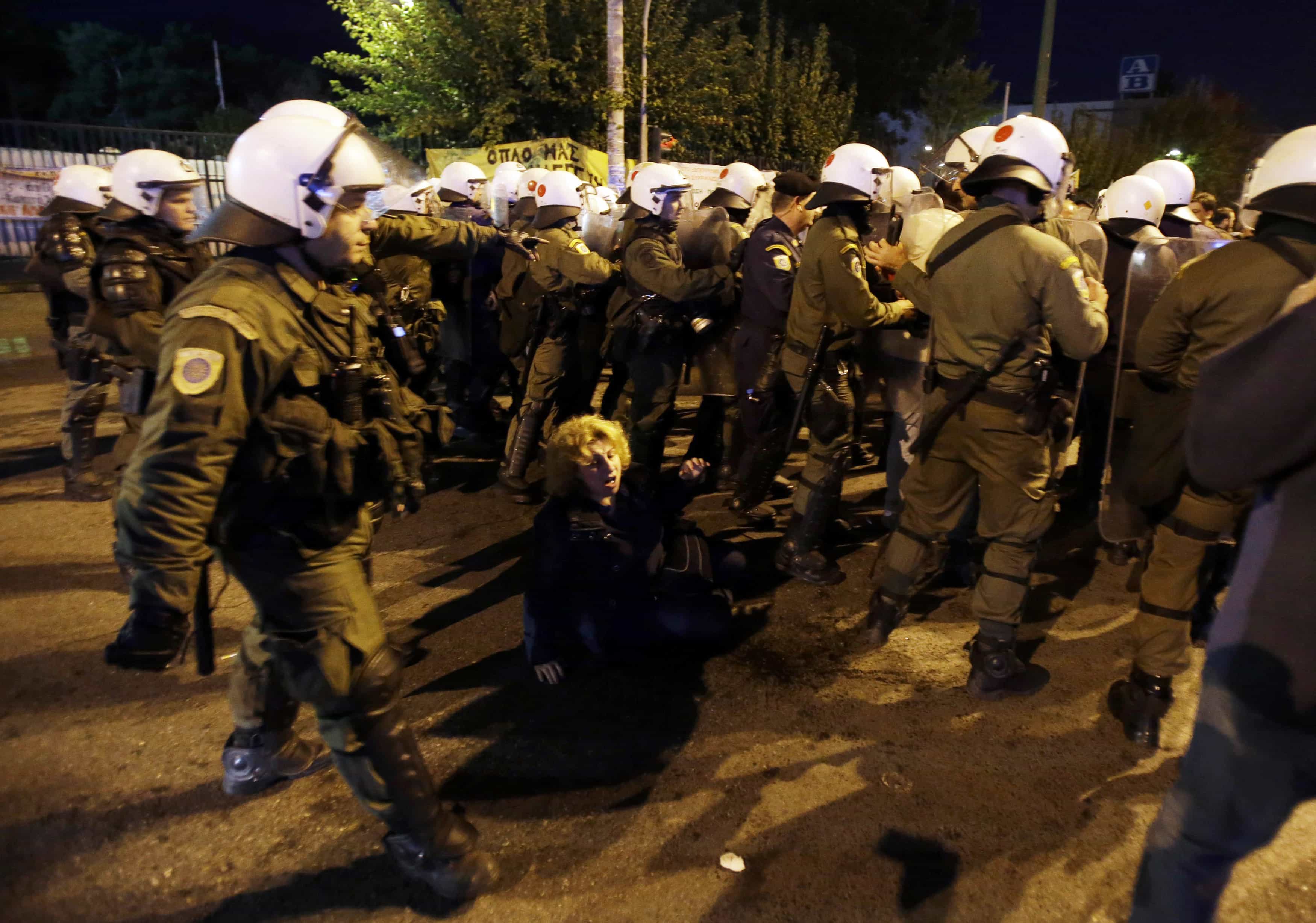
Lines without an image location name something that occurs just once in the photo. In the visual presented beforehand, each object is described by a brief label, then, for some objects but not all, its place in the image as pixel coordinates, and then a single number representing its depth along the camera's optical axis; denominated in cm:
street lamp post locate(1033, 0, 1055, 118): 1399
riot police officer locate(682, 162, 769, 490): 570
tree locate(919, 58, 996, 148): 2447
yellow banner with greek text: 1375
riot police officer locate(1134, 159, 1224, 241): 545
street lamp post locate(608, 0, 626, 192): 1303
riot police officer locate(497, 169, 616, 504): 585
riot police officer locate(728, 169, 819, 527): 494
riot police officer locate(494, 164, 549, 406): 656
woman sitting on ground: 366
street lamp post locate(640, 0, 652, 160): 1472
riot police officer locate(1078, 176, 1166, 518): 461
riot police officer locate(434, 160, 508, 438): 667
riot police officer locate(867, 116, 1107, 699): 329
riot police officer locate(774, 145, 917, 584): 439
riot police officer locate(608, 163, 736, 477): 529
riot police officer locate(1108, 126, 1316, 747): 294
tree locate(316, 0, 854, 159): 1558
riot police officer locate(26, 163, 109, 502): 573
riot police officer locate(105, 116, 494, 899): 211
